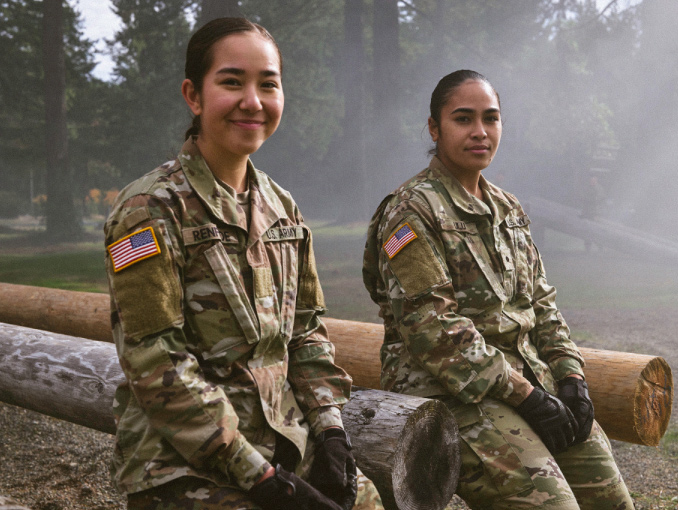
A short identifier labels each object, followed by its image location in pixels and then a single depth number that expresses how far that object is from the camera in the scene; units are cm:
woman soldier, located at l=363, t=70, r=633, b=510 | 246
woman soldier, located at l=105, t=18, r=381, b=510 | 174
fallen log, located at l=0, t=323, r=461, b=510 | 236
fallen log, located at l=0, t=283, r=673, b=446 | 306
